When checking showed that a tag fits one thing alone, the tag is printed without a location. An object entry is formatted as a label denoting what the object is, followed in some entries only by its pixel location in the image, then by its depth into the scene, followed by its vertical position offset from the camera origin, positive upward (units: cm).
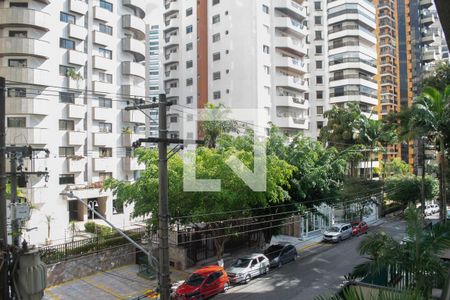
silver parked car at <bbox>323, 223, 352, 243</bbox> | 2780 -566
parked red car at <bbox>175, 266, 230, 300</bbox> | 1622 -551
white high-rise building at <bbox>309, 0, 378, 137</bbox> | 5691 +1426
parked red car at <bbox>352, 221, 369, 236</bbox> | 3100 -594
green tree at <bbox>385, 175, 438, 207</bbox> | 3738 -338
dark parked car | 2162 -565
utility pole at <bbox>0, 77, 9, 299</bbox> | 590 -98
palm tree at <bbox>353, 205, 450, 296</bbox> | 955 -260
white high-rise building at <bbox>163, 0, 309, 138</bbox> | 4088 +1079
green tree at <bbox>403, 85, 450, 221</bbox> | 1809 +157
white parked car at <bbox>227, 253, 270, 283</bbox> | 1872 -557
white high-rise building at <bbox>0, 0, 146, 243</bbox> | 2731 +458
